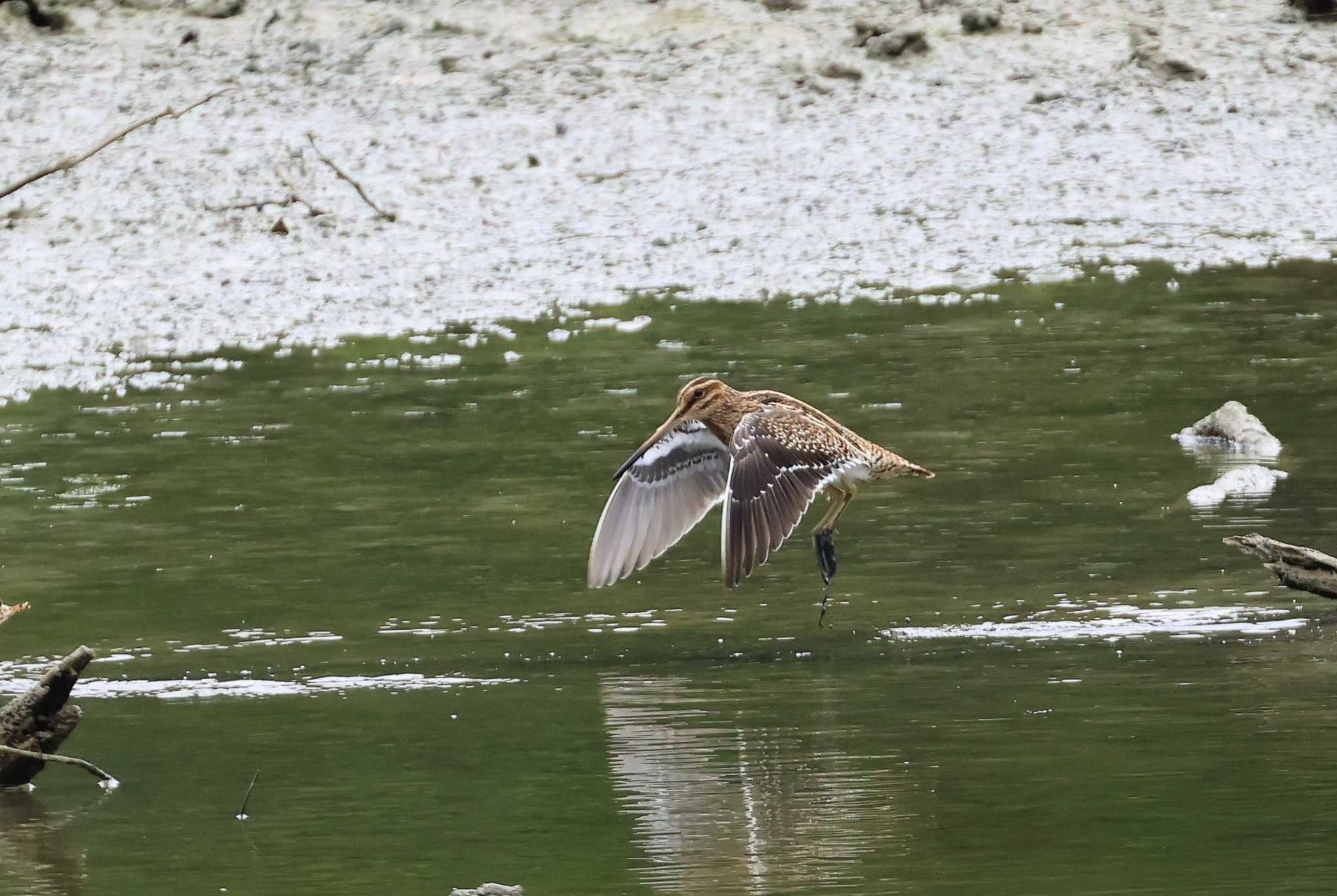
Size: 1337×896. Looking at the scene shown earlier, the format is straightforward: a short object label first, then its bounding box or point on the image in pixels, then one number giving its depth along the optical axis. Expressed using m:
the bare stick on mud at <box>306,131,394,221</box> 37.09
